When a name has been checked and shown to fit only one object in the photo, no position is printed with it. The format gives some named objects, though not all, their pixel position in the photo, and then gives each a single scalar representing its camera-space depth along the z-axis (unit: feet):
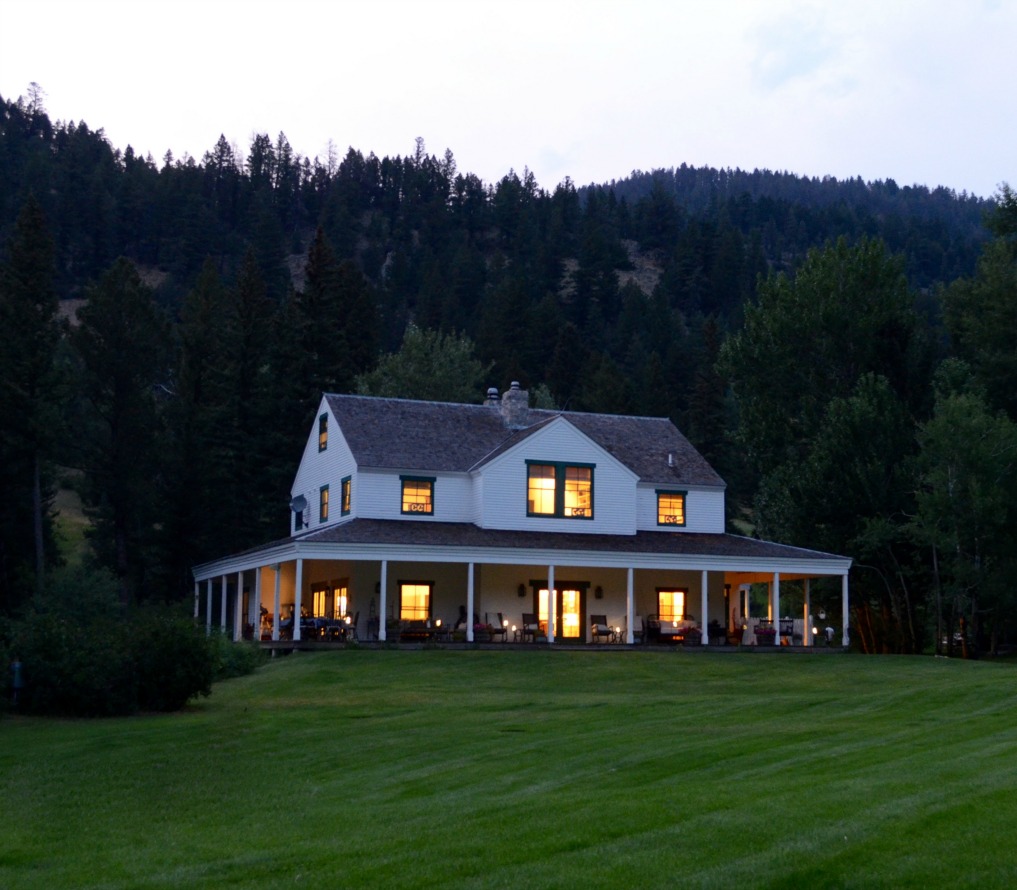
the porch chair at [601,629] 122.21
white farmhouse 118.52
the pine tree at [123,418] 187.42
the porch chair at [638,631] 126.82
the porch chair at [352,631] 117.39
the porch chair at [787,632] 127.75
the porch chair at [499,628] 115.96
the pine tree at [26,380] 164.45
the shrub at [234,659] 95.91
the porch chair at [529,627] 118.52
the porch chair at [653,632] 123.44
